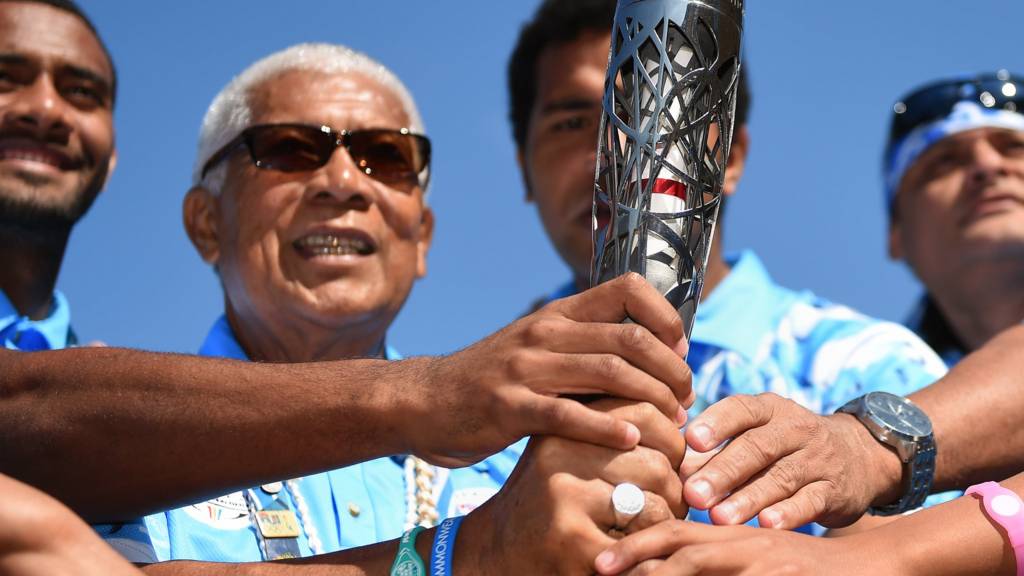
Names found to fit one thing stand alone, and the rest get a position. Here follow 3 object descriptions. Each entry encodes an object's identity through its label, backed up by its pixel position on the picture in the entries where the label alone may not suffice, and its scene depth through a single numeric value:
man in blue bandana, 5.07
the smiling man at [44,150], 4.57
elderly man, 3.47
